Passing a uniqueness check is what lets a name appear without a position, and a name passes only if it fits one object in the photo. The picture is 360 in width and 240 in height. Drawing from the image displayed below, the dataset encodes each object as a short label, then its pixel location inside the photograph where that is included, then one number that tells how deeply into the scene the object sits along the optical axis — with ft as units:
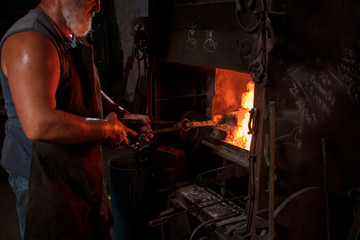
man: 4.97
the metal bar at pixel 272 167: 6.13
